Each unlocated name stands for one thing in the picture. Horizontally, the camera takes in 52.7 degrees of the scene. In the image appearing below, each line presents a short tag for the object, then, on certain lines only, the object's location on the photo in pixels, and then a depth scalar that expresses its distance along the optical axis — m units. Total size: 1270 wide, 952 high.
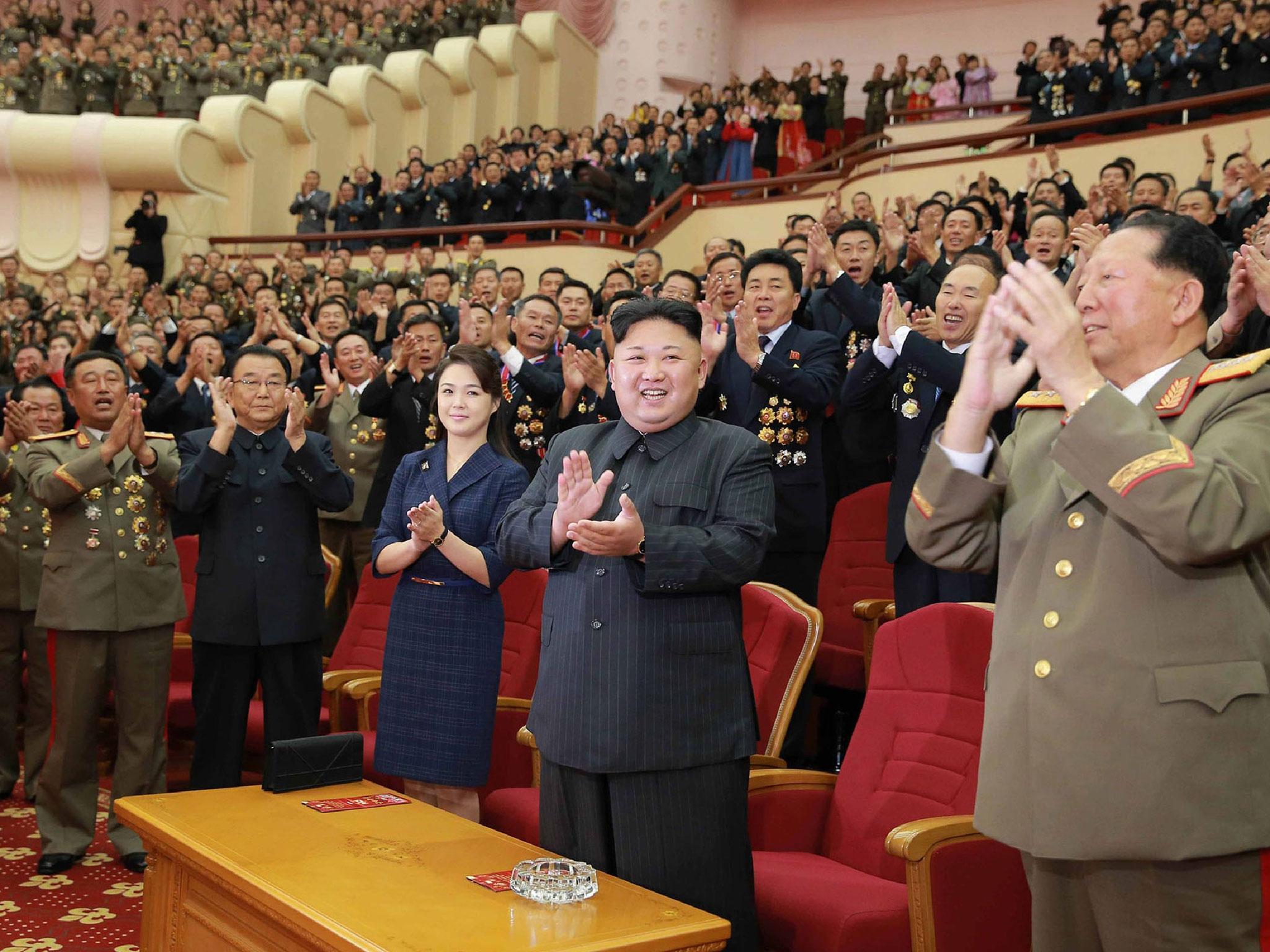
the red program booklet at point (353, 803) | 2.27
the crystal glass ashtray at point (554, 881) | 1.75
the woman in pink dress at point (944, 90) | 12.29
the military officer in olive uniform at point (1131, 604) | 1.38
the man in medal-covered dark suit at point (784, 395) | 3.55
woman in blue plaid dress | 2.81
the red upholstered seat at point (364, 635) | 3.79
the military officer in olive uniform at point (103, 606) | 3.23
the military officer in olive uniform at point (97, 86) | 13.46
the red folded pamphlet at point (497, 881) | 1.82
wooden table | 1.62
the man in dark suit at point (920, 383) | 3.16
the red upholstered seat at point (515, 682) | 3.19
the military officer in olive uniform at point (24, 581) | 3.87
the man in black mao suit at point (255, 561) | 3.25
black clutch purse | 2.37
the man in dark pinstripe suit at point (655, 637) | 1.94
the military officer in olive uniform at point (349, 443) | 4.84
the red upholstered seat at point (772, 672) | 2.80
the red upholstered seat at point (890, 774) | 2.38
